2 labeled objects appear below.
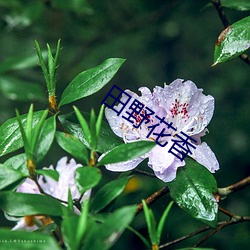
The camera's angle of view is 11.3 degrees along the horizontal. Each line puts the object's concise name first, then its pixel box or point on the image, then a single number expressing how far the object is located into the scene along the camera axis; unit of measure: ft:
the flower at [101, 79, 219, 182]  2.75
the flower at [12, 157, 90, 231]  2.85
